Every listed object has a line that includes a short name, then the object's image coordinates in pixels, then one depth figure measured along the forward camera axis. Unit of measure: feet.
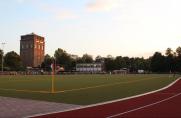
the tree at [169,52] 252.56
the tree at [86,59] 318.15
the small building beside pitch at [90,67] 254.21
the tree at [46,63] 271.11
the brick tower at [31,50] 301.95
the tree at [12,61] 258.55
